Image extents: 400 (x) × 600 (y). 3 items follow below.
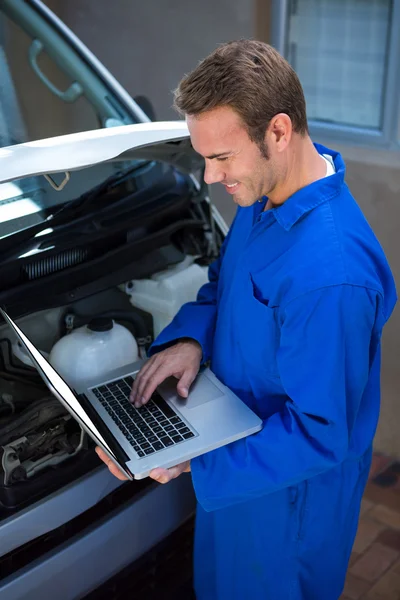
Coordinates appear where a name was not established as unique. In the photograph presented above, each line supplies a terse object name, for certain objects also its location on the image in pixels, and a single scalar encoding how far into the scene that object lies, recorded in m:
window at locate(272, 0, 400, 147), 3.01
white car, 1.66
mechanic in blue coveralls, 1.34
